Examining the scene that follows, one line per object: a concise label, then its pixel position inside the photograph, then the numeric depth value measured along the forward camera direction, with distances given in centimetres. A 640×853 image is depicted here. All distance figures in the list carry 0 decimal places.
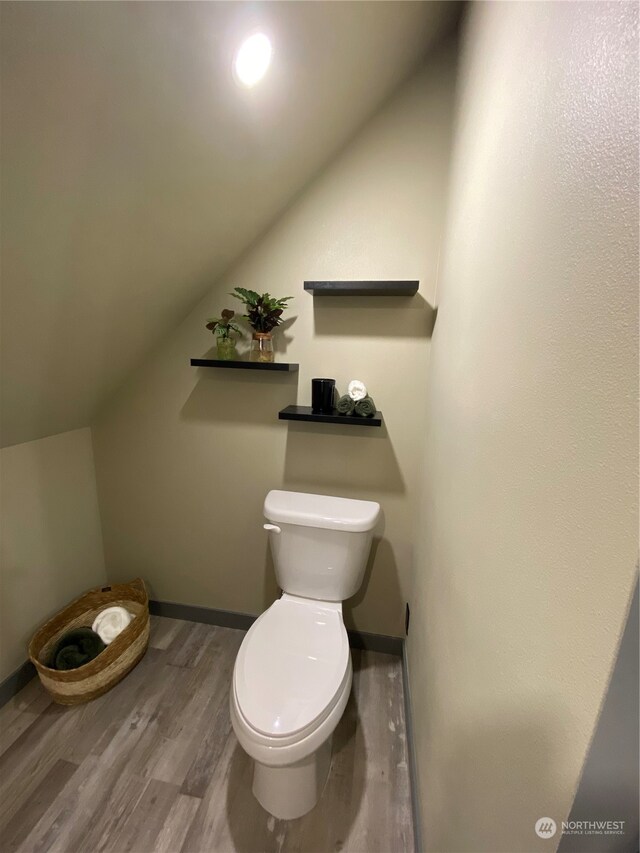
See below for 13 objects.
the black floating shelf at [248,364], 135
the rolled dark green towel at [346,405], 135
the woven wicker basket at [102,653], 130
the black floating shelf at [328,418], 130
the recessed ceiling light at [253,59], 80
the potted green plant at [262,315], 133
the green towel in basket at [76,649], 137
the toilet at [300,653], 90
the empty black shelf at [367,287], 121
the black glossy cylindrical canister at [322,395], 134
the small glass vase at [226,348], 139
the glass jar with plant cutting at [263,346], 138
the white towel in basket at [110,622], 151
